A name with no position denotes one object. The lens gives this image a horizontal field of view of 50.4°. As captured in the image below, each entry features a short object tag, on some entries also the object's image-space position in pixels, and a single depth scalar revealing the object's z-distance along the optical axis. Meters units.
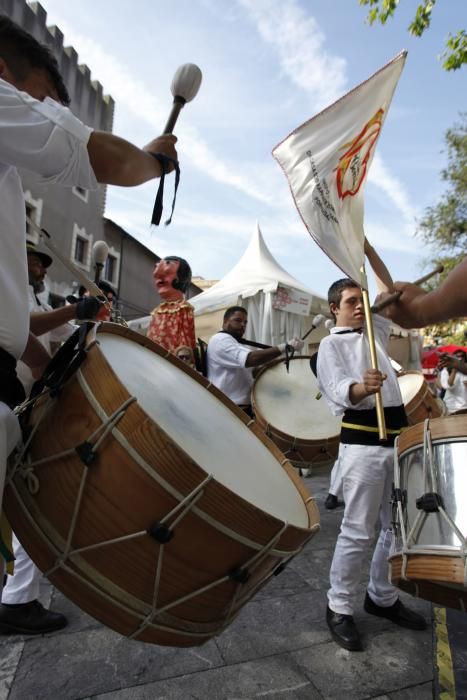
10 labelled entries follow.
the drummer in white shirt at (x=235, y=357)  4.68
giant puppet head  4.60
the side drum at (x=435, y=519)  1.71
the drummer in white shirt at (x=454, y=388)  7.96
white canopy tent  8.16
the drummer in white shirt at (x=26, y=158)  1.18
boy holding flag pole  2.67
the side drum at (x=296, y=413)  4.63
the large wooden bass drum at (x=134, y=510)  1.24
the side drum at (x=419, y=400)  4.93
